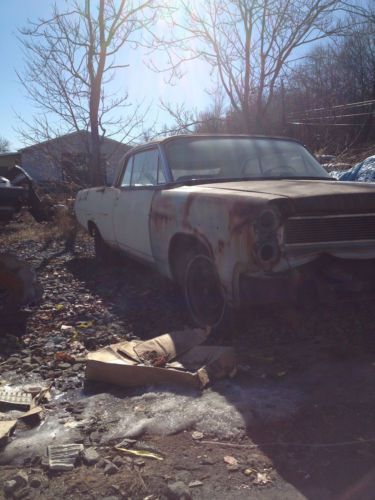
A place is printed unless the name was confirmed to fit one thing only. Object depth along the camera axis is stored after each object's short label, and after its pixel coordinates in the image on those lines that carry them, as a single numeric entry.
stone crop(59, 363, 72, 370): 3.54
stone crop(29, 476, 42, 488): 2.17
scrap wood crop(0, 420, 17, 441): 2.55
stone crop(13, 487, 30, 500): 2.11
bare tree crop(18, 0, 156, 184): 13.07
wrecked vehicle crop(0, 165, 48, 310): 4.72
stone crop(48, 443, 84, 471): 2.29
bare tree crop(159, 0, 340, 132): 13.62
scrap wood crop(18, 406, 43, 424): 2.76
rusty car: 3.13
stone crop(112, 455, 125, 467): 2.30
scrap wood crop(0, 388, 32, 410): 2.94
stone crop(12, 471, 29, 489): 2.18
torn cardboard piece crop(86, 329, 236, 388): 3.10
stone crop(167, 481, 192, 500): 2.03
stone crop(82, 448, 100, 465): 2.32
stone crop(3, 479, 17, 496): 2.13
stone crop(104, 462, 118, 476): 2.24
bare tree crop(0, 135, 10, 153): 48.61
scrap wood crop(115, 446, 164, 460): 2.35
